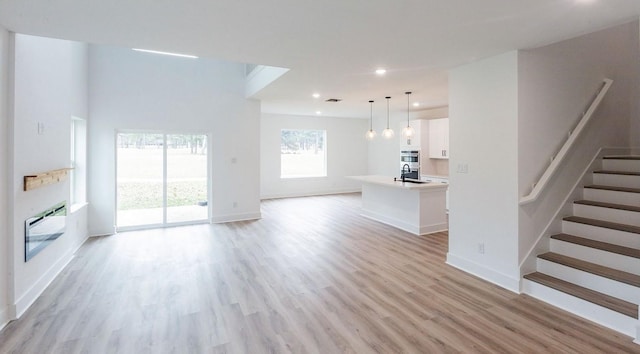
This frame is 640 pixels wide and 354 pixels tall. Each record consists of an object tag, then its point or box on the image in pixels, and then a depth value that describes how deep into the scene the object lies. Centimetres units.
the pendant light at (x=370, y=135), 704
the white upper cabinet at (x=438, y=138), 789
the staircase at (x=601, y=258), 265
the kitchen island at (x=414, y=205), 552
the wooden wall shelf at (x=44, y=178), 296
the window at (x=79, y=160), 515
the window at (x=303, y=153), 1014
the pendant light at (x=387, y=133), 662
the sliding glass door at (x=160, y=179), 587
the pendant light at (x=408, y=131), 652
